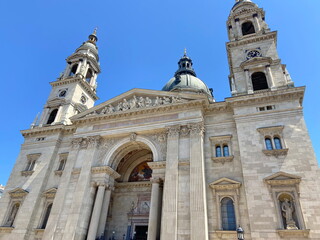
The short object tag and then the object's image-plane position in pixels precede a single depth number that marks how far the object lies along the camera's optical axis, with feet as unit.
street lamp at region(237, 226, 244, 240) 38.68
